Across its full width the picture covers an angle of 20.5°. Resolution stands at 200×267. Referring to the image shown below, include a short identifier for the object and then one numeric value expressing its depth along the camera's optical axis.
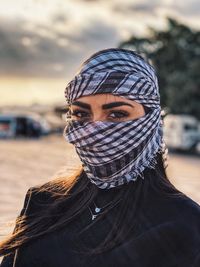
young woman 1.54
